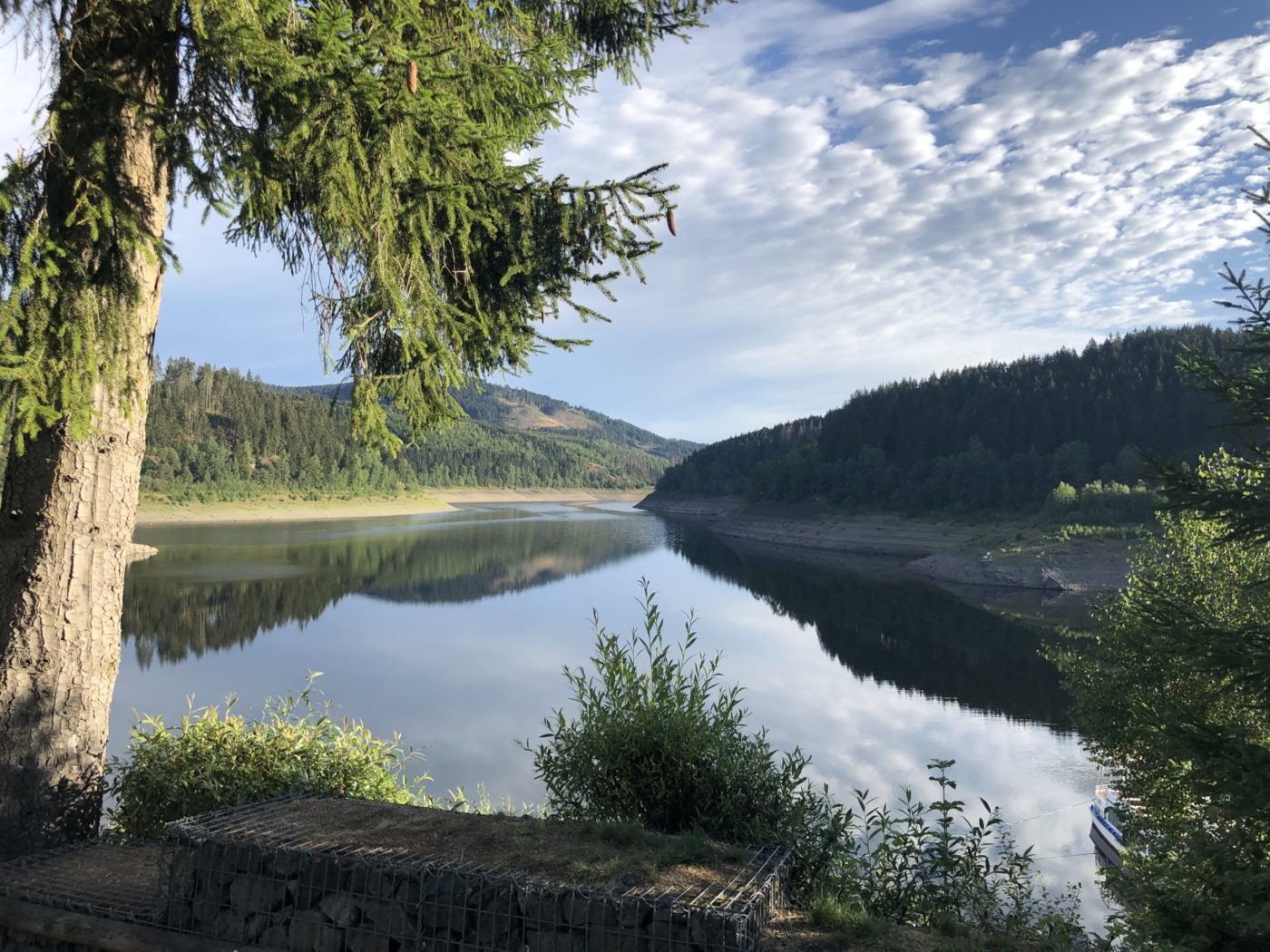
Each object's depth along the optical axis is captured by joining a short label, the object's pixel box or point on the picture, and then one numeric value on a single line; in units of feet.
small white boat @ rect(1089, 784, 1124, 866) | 35.42
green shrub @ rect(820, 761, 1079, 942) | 13.55
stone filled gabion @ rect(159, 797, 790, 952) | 9.79
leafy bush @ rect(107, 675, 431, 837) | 16.16
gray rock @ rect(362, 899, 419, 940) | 10.57
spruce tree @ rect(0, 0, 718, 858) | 12.67
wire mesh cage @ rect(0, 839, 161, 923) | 11.78
